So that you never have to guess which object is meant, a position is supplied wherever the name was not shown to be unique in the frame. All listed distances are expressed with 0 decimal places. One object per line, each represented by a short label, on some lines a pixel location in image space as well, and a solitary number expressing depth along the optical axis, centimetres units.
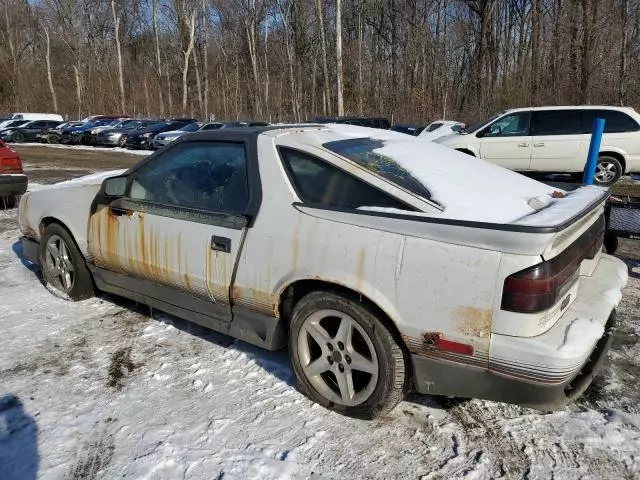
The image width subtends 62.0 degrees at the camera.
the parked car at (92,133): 2888
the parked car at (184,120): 2985
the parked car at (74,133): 3023
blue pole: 538
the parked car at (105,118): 3641
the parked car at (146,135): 2584
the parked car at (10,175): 880
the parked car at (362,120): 2041
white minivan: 1084
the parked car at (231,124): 2285
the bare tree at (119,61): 4659
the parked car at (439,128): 1847
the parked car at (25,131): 3086
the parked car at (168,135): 2392
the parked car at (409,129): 2073
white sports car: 241
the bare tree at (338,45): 2422
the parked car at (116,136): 2722
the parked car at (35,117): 3396
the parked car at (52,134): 3145
